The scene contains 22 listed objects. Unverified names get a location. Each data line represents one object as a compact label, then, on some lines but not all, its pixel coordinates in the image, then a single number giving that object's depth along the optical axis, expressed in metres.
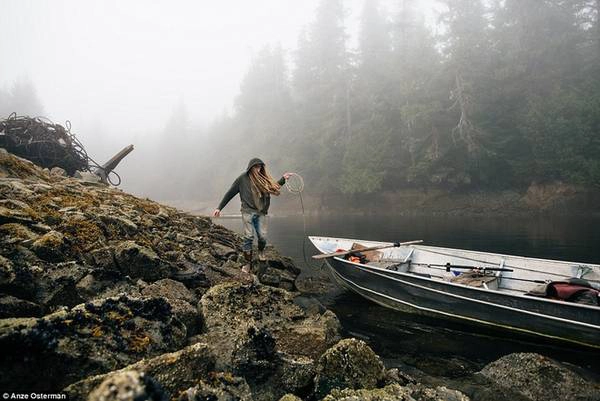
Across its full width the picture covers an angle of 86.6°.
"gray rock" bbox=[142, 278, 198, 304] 5.10
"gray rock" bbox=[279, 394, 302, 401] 3.06
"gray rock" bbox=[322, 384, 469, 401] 3.05
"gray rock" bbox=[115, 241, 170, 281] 5.80
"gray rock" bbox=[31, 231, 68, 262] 5.26
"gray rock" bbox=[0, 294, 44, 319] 3.52
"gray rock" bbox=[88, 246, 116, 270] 5.68
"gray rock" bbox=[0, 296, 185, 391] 2.51
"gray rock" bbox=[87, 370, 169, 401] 1.74
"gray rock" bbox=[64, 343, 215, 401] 2.51
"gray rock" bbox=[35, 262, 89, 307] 4.24
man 7.56
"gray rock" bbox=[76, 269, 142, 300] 4.61
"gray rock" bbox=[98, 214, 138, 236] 7.36
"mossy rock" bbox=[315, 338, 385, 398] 3.64
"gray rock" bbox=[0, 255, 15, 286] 3.93
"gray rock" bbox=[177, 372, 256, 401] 2.62
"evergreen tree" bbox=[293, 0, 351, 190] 42.94
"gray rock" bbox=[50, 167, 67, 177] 12.09
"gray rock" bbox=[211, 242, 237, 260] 9.12
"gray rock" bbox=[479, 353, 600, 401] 4.35
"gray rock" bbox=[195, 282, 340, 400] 3.66
